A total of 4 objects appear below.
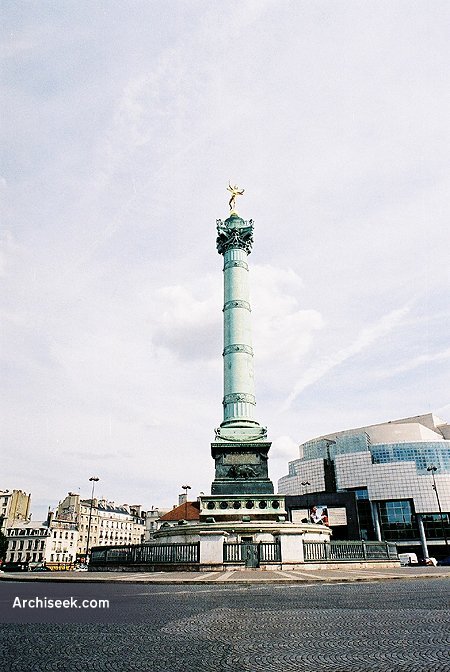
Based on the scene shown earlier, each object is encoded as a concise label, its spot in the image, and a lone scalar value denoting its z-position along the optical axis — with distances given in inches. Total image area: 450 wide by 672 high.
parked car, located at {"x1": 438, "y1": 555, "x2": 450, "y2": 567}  1703.4
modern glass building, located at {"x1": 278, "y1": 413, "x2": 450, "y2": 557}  3272.6
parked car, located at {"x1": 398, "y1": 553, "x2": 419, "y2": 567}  2104.1
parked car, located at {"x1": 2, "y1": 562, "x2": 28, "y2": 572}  1840.3
